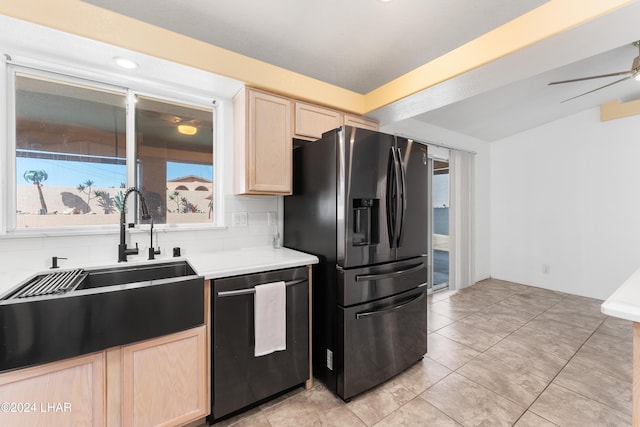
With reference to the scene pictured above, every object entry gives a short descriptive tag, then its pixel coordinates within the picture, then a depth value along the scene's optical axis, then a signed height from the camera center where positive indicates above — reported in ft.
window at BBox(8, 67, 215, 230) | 5.66 +1.52
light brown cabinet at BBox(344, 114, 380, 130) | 8.51 +3.12
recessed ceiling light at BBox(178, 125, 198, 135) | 7.38 +2.45
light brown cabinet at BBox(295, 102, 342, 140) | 7.45 +2.80
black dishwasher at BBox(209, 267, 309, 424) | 5.01 -2.79
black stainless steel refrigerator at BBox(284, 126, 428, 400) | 5.78 -0.93
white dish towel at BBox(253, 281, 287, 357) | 5.31 -2.22
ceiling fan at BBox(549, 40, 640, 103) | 6.99 +3.97
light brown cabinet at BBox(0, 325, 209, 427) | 3.62 -2.76
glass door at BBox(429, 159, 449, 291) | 13.57 -0.48
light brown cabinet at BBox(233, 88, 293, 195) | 6.73 +1.92
